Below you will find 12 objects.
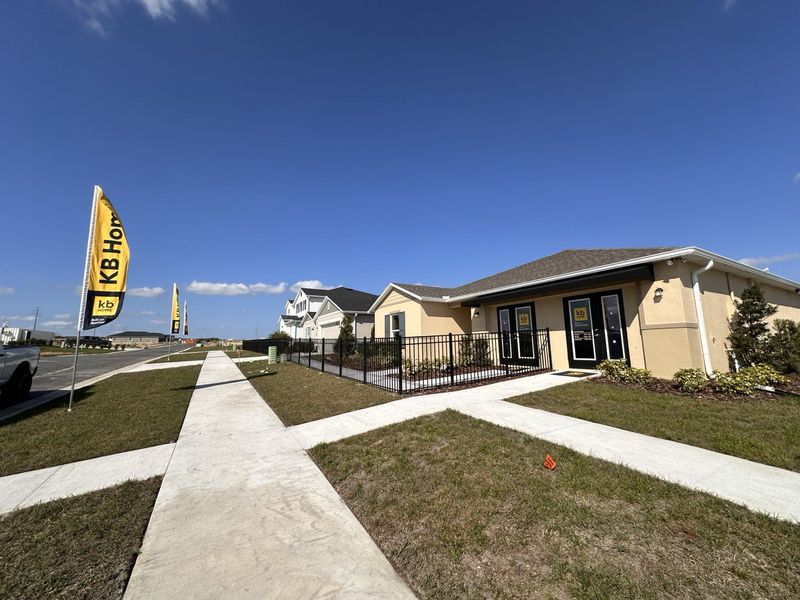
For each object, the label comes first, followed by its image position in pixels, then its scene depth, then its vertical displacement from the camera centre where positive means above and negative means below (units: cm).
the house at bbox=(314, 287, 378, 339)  2609 +229
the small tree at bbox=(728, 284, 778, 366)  972 +9
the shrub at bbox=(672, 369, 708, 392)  747 -105
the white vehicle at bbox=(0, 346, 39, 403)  892 -67
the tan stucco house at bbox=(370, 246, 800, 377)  890 +103
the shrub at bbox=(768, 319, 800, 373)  955 -58
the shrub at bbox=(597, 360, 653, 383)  850 -98
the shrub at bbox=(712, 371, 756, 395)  699 -108
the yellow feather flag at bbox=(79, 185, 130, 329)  859 +205
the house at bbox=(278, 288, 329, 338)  3878 +416
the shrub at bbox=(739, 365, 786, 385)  753 -99
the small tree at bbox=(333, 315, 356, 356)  2372 +79
